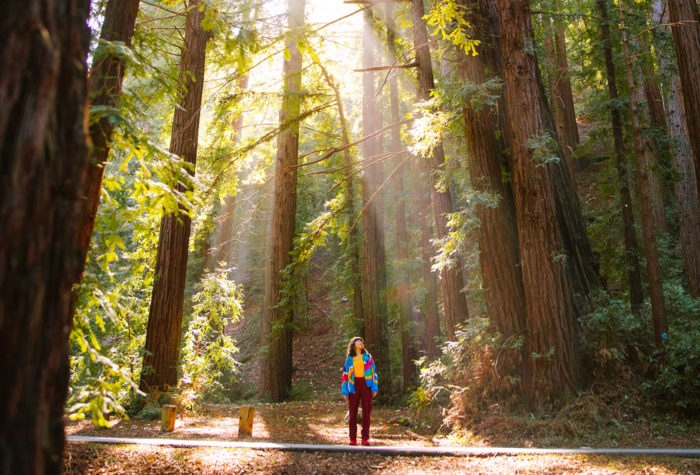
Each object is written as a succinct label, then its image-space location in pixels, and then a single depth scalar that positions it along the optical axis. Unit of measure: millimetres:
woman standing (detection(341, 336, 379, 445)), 7449
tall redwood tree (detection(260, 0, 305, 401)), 14211
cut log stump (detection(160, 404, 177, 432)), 7716
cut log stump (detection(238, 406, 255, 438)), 7504
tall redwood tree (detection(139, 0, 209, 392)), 9898
